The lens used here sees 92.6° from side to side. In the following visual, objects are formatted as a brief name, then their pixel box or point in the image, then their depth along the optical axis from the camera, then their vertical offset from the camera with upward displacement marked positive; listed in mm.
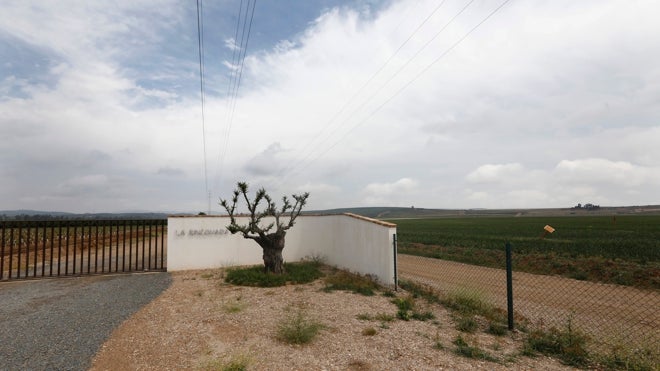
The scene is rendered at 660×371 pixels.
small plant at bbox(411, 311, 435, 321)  7185 -2575
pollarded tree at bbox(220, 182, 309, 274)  11758 -1286
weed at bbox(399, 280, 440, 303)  8961 -2690
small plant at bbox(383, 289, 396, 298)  9266 -2671
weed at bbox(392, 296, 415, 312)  7922 -2587
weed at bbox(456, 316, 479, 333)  6508 -2551
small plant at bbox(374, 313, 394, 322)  7062 -2555
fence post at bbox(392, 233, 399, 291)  10045 -2314
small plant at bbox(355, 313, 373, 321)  7137 -2575
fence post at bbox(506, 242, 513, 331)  6516 -1736
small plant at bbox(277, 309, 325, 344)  5803 -2450
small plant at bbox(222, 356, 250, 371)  4609 -2379
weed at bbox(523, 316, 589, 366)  5199 -2495
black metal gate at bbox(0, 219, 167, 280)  11930 -2747
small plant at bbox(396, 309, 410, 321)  7150 -2549
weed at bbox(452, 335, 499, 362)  5160 -2486
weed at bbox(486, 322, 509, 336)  6323 -2558
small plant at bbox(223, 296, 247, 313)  7714 -2572
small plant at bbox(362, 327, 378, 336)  6172 -2504
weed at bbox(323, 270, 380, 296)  9750 -2640
